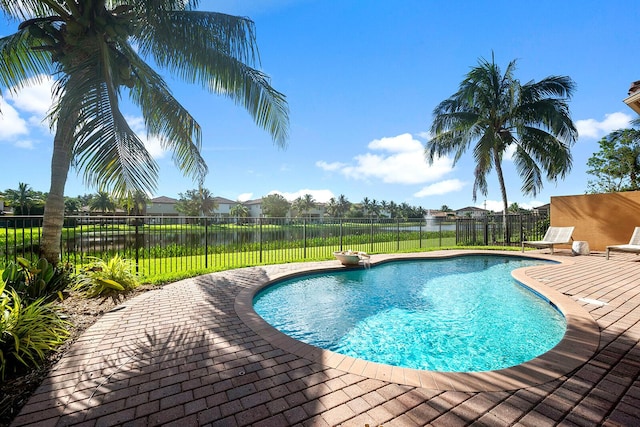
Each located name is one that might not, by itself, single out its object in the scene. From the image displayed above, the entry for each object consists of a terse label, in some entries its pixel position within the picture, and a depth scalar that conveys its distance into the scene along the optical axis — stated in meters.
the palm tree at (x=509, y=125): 12.81
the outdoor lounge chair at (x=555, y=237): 10.54
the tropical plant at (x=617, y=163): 18.09
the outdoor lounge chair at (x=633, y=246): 8.31
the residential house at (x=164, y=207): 65.50
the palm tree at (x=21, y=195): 48.22
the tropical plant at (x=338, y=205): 78.76
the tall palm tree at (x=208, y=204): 59.94
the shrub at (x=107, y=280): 4.59
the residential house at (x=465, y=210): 84.50
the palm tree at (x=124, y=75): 3.94
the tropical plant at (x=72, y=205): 50.13
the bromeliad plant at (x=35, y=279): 3.83
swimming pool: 3.67
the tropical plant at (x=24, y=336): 2.58
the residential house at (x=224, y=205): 75.44
